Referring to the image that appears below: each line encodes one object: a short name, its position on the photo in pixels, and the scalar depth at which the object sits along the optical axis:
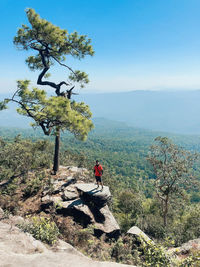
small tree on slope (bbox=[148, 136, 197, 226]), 14.99
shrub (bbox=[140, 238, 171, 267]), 4.04
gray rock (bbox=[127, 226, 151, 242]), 9.84
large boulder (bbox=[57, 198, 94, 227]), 9.42
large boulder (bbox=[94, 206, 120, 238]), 9.36
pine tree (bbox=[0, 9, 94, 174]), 9.05
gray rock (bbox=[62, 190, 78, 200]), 10.19
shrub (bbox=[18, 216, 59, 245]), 5.77
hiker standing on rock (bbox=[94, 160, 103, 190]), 10.81
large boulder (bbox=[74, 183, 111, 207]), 10.39
